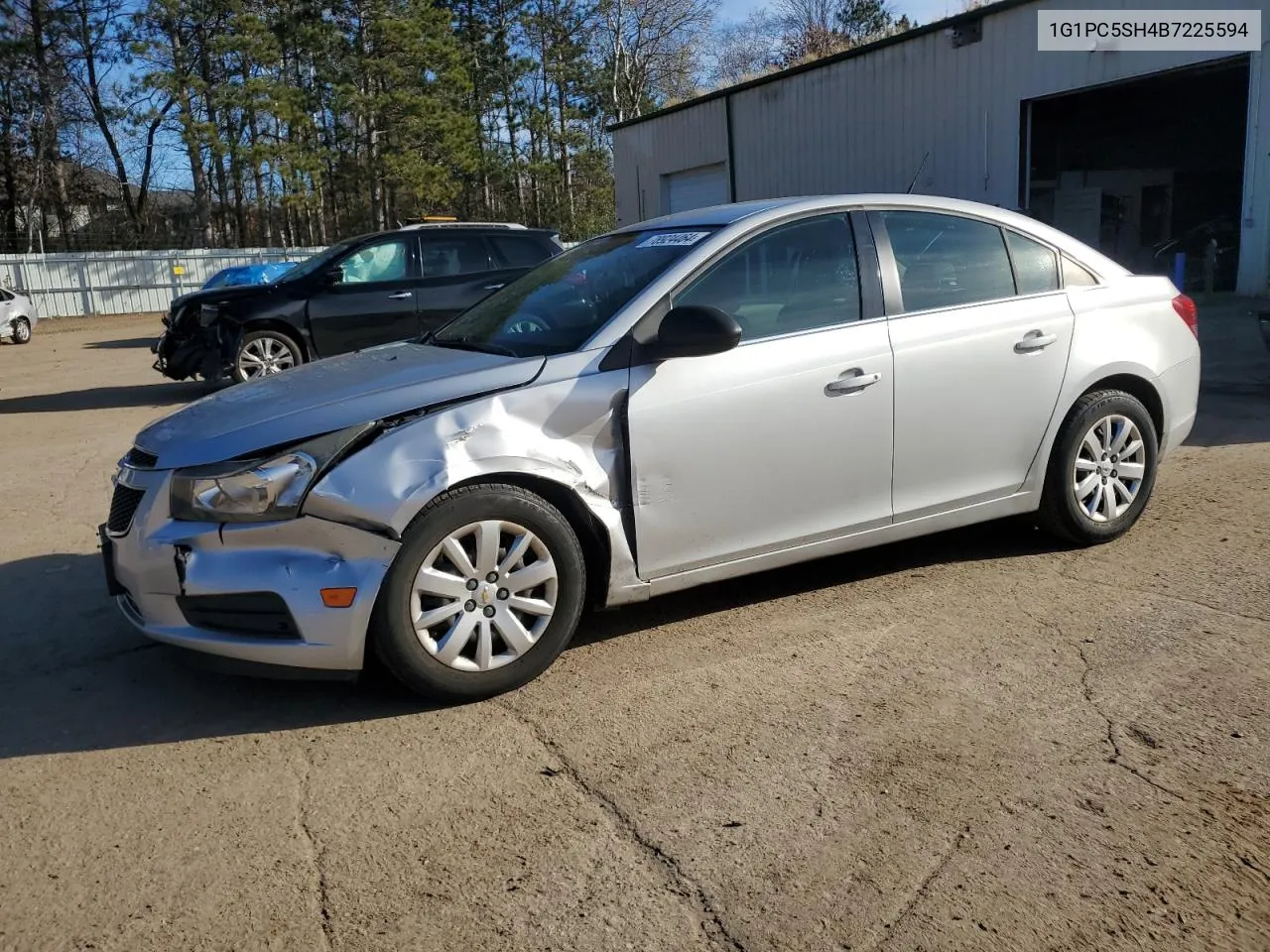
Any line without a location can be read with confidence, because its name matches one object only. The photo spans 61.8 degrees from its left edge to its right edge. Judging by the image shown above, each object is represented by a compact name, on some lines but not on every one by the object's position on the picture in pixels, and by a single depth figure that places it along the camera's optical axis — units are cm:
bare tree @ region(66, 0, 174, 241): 4238
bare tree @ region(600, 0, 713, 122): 5047
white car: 2434
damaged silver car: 354
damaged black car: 1113
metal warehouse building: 1527
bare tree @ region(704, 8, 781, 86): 5690
